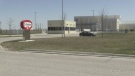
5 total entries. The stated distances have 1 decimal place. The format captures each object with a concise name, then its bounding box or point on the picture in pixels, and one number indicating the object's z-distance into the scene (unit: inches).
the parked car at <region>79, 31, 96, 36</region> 2246.6
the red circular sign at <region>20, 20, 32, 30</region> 1216.2
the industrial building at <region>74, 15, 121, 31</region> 5442.9
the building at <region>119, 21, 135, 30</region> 5888.8
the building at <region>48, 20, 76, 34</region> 3179.1
